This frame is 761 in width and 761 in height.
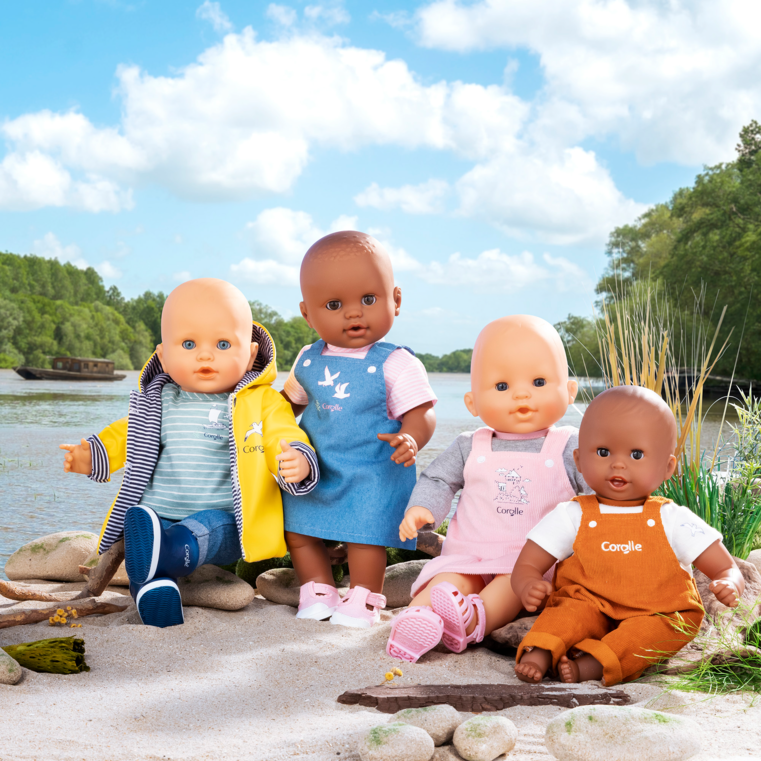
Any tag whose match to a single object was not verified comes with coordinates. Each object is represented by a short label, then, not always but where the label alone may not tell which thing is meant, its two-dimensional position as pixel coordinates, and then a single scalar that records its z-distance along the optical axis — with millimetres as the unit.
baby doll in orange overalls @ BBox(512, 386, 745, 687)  2473
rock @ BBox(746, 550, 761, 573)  3641
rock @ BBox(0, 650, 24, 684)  2176
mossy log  2367
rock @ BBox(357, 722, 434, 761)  1696
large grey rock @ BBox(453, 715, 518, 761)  1763
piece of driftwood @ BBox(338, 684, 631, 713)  2090
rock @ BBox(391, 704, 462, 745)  1865
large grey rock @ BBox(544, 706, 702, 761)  1714
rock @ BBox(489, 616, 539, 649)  2727
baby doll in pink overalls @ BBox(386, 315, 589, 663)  2945
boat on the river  33375
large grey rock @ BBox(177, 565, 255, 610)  3158
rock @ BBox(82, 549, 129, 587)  3793
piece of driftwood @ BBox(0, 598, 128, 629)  2977
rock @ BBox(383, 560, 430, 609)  3586
